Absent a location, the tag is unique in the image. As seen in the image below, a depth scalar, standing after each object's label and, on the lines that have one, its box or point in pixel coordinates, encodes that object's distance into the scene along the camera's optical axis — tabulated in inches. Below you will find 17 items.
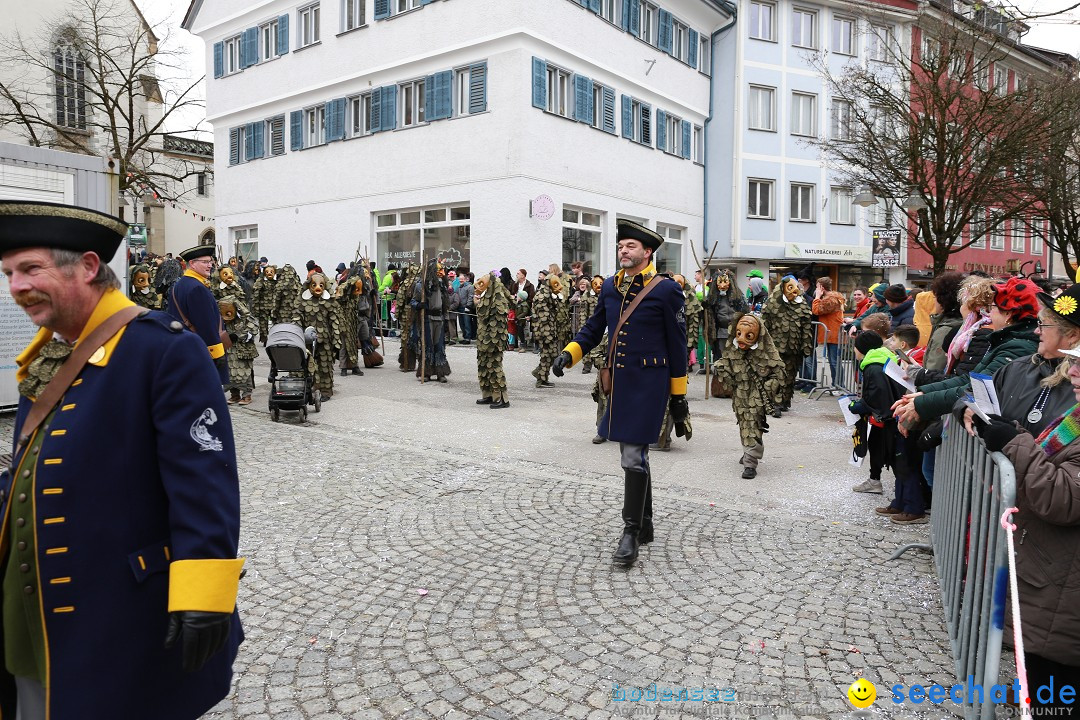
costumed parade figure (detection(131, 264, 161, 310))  484.4
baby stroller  387.5
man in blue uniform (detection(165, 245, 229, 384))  298.8
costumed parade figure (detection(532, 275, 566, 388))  555.6
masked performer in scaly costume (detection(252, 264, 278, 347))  657.6
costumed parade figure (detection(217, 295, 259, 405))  445.4
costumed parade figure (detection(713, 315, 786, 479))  302.0
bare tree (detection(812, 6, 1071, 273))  656.4
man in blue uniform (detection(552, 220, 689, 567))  200.8
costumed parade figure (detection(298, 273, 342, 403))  448.1
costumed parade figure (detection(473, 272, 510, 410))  445.7
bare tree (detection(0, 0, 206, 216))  1131.9
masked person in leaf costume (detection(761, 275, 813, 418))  437.1
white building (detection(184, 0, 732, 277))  807.7
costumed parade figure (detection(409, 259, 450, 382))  520.7
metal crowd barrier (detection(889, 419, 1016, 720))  112.7
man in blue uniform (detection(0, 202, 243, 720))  79.4
